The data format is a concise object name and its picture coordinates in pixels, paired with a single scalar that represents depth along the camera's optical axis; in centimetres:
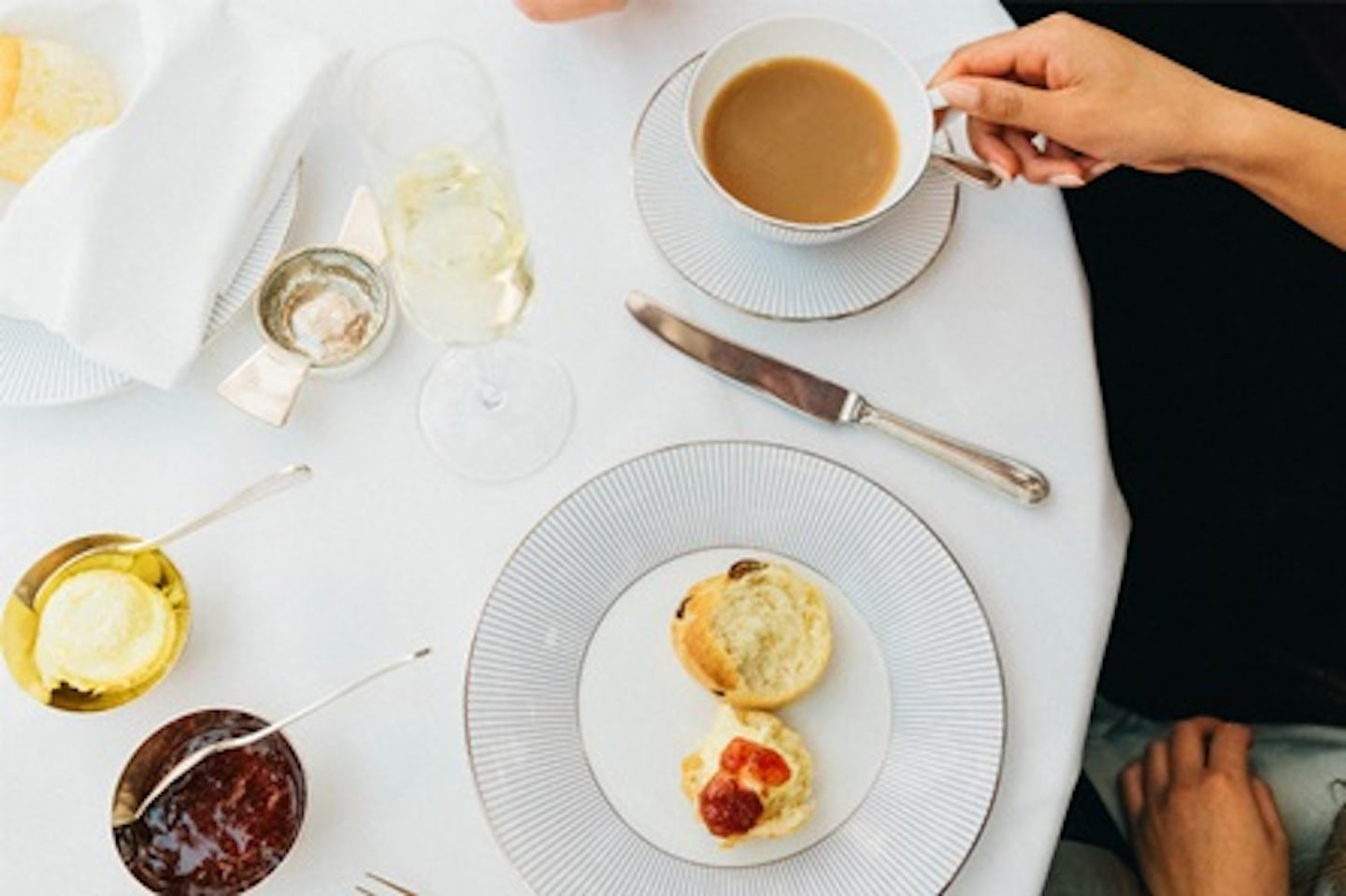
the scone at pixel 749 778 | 84
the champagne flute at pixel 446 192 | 84
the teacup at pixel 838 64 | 95
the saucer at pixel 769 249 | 97
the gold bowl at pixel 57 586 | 88
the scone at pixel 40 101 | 94
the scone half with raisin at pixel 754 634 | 87
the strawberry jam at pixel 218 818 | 85
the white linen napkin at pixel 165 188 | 93
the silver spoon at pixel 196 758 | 86
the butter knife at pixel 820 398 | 92
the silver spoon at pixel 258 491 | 92
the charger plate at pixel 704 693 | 86
